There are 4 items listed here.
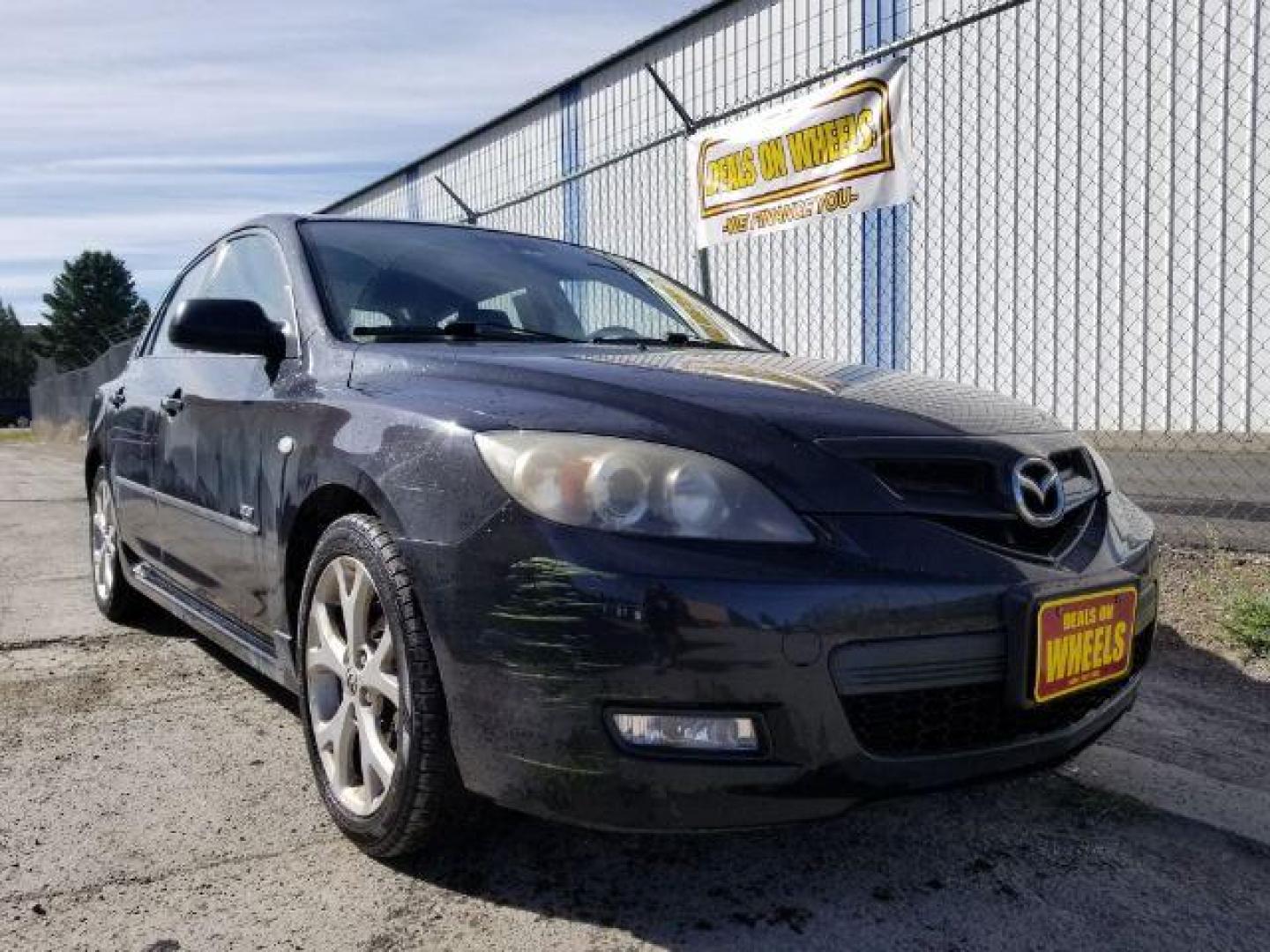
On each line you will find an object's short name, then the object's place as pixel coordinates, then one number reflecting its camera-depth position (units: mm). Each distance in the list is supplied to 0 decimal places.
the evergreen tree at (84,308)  93750
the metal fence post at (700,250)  5812
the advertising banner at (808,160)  4926
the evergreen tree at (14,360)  90500
